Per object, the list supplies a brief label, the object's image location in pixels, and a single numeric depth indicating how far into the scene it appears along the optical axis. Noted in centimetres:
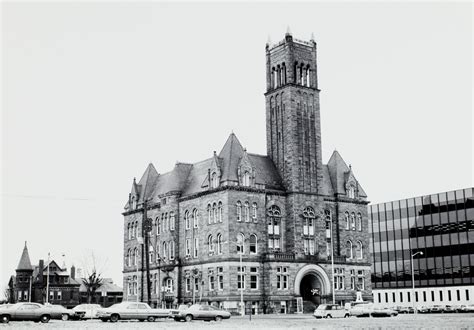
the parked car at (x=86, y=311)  5891
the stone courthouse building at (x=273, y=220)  7950
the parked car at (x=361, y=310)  6431
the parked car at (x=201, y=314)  5703
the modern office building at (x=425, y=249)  9856
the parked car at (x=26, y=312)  4816
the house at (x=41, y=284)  13962
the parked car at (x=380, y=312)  6366
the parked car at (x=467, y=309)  8106
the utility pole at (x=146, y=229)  6400
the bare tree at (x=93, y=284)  12387
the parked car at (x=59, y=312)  5169
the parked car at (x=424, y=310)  8350
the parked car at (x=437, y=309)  8312
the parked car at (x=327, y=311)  6288
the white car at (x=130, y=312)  5315
